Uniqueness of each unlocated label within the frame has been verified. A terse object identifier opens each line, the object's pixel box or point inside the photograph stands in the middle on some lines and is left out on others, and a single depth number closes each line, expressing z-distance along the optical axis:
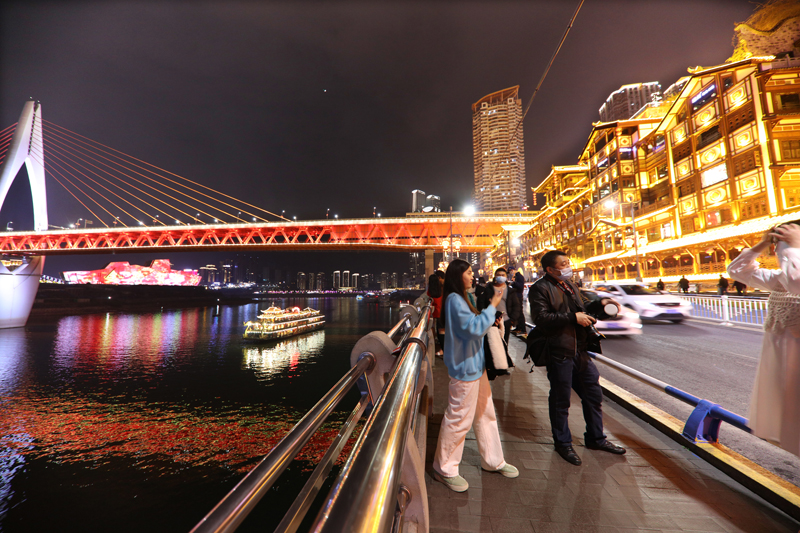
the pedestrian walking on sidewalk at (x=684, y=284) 20.56
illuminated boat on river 35.34
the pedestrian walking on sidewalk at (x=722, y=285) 17.65
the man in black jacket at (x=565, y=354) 3.22
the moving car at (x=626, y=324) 9.64
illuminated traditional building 22.09
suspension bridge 36.09
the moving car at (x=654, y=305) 11.73
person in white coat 2.09
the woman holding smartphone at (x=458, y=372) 2.68
